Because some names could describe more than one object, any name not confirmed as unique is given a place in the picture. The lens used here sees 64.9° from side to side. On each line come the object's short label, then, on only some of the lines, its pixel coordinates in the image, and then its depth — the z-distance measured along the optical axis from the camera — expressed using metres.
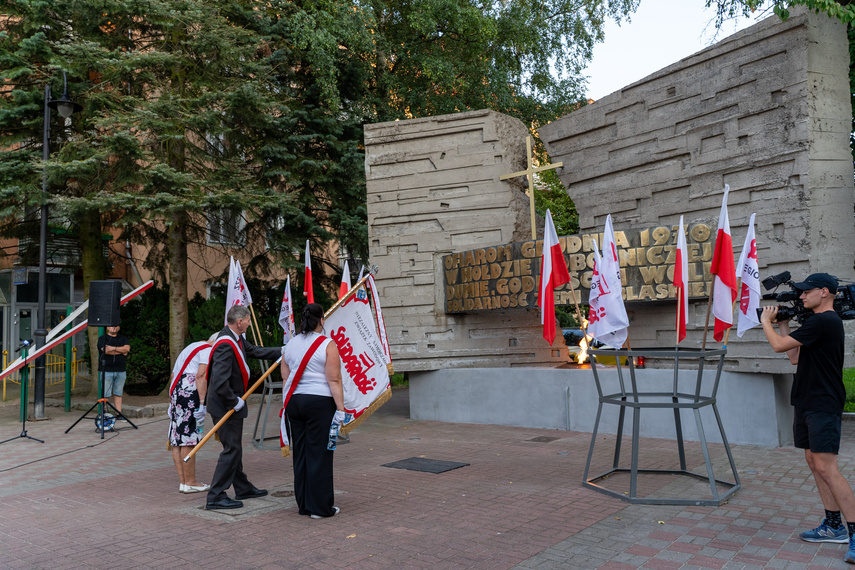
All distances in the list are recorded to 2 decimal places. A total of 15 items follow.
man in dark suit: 6.56
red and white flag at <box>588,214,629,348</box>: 6.67
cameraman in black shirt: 5.01
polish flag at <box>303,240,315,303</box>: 10.64
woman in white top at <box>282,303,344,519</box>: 6.19
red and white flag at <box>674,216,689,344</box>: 6.85
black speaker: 12.26
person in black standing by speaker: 12.38
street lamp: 13.52
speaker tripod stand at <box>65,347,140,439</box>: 11.77
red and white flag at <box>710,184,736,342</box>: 6.40
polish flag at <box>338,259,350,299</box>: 10.47
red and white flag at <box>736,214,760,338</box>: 6.20
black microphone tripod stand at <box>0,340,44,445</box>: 11.52
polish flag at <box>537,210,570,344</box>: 7.36
